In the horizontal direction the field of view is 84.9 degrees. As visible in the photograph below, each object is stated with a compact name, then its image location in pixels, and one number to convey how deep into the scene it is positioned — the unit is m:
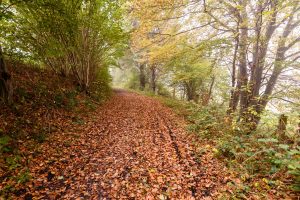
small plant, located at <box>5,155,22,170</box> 3.85
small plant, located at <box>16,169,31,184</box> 3.52
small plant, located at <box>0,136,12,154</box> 4.11
